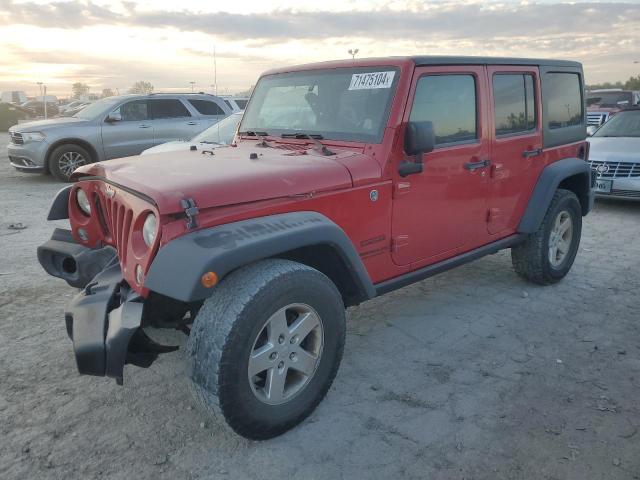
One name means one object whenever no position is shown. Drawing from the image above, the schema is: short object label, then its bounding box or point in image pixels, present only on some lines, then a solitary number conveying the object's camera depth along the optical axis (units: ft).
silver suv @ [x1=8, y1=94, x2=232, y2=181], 34.60
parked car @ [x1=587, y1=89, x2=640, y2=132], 50.38
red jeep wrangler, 8.07
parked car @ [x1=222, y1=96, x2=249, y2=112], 40.70
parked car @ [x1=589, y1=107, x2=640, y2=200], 25.79
